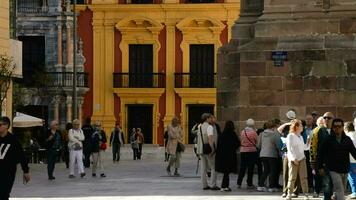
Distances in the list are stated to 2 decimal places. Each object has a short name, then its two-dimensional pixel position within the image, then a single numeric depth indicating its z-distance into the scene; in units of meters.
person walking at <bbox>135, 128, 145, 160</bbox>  46.68
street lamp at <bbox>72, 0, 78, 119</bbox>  52.57
